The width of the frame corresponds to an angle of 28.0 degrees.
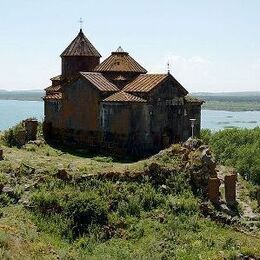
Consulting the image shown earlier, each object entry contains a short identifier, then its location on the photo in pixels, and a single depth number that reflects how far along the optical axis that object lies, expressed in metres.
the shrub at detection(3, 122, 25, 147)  25.64
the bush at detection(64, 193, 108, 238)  17.45
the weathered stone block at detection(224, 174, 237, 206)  21.28
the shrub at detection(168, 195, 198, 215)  18.81
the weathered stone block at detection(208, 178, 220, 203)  20.38
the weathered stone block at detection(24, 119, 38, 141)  26.78
